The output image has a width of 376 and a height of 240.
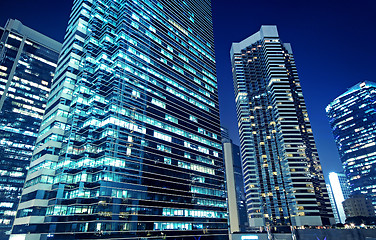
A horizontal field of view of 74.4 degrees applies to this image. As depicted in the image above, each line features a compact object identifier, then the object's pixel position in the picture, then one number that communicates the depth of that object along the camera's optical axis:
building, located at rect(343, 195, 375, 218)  196.25
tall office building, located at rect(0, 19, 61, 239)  127.27
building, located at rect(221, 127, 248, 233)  178.75
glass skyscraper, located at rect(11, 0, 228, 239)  66.56
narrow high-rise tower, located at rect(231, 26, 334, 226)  144.75
